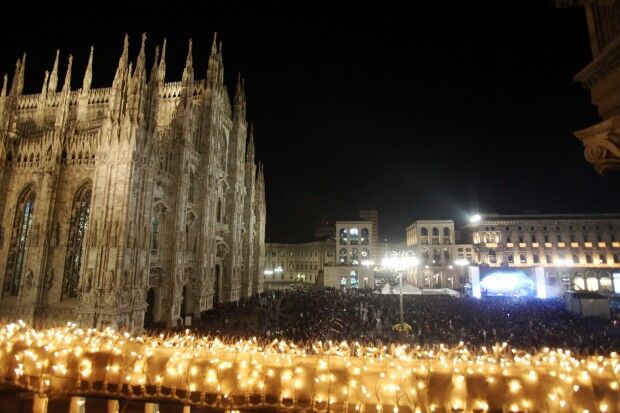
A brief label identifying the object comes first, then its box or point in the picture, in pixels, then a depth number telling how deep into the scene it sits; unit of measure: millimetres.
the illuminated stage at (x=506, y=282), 48584
